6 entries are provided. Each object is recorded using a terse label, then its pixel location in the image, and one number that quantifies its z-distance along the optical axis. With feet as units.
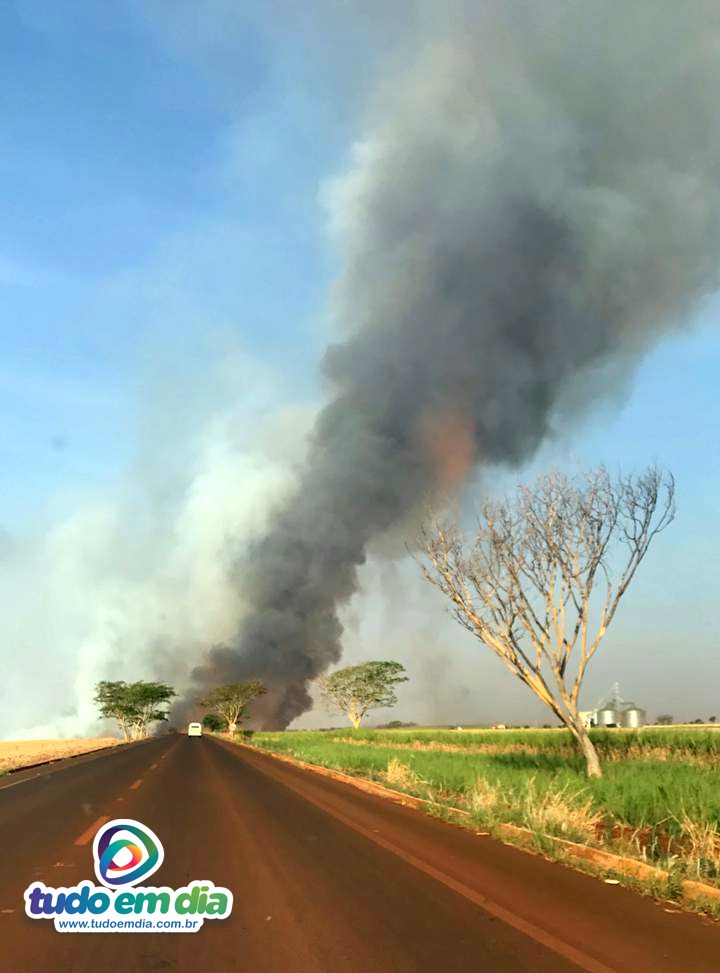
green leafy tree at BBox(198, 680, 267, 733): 331.16
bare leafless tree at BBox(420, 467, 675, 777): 65.87
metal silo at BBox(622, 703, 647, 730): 303.07
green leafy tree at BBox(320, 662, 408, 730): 332.60
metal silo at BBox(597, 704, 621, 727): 305.12
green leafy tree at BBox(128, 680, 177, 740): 356.18
